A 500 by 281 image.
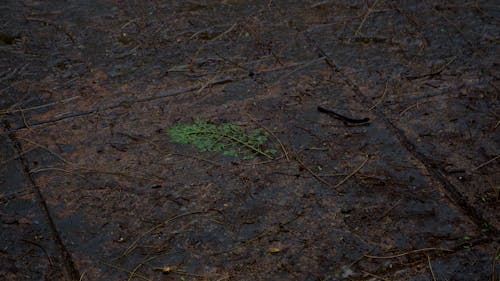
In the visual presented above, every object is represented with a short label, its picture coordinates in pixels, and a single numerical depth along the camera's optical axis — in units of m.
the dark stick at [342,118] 2.42
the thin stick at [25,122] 2.40
